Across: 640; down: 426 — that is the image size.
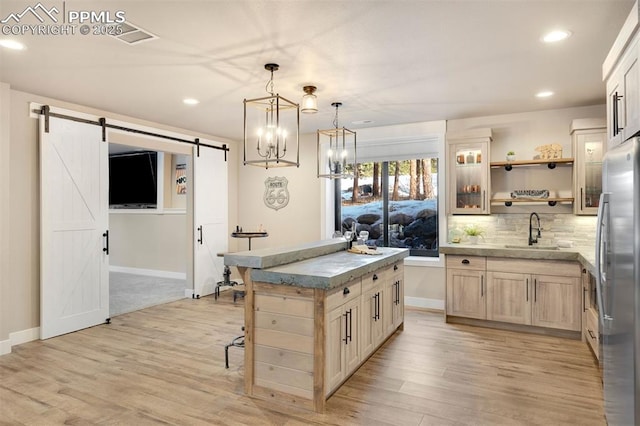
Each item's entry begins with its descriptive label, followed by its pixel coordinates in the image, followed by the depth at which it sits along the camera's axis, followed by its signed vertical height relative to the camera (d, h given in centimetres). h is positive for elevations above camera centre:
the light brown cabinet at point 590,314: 345 -96
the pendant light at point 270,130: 315 +123
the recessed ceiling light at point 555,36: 276 +127
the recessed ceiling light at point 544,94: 417 +128
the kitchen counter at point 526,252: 410 -43
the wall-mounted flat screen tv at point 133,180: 812 +67
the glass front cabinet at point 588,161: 437 +58
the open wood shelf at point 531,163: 465 +61
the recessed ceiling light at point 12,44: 290 +126
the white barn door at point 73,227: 425 -18
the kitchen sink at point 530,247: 473 -42
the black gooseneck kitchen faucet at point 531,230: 491 -22
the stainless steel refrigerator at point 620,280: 188 -36
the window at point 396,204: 588 +13
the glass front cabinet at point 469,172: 495 +53
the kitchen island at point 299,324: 268 -81
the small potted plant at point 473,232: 511 -26
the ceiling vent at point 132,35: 269 +126
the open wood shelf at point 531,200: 460 +15
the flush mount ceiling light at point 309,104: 371 +102
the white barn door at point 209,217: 625 -9
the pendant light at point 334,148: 610 +100
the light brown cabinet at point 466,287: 461 -89
